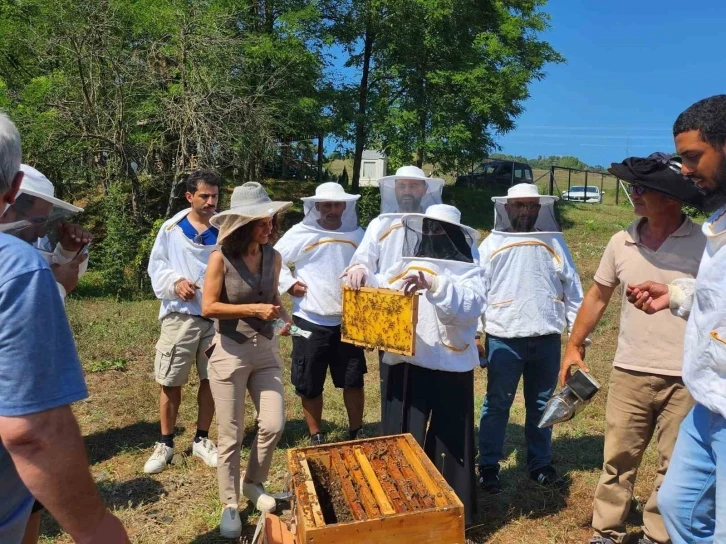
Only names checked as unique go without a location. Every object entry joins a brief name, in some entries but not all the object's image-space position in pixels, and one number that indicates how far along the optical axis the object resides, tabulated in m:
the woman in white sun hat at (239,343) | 3.34
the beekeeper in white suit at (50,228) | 2.32
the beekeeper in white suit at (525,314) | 4.00
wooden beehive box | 2.17
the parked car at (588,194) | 32.72
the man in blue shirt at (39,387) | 1.29
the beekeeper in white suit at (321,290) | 4.30
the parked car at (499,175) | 28.34
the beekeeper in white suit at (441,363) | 3.26
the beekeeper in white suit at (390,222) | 3.64
